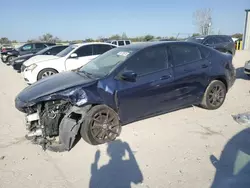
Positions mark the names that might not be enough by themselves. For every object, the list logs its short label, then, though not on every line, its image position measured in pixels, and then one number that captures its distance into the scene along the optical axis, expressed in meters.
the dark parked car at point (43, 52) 11.55
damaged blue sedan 3.66
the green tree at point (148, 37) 41.37
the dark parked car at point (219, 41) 13.84
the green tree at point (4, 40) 56.73
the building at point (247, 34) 26.78
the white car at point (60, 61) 7.97
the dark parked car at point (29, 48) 16.47
